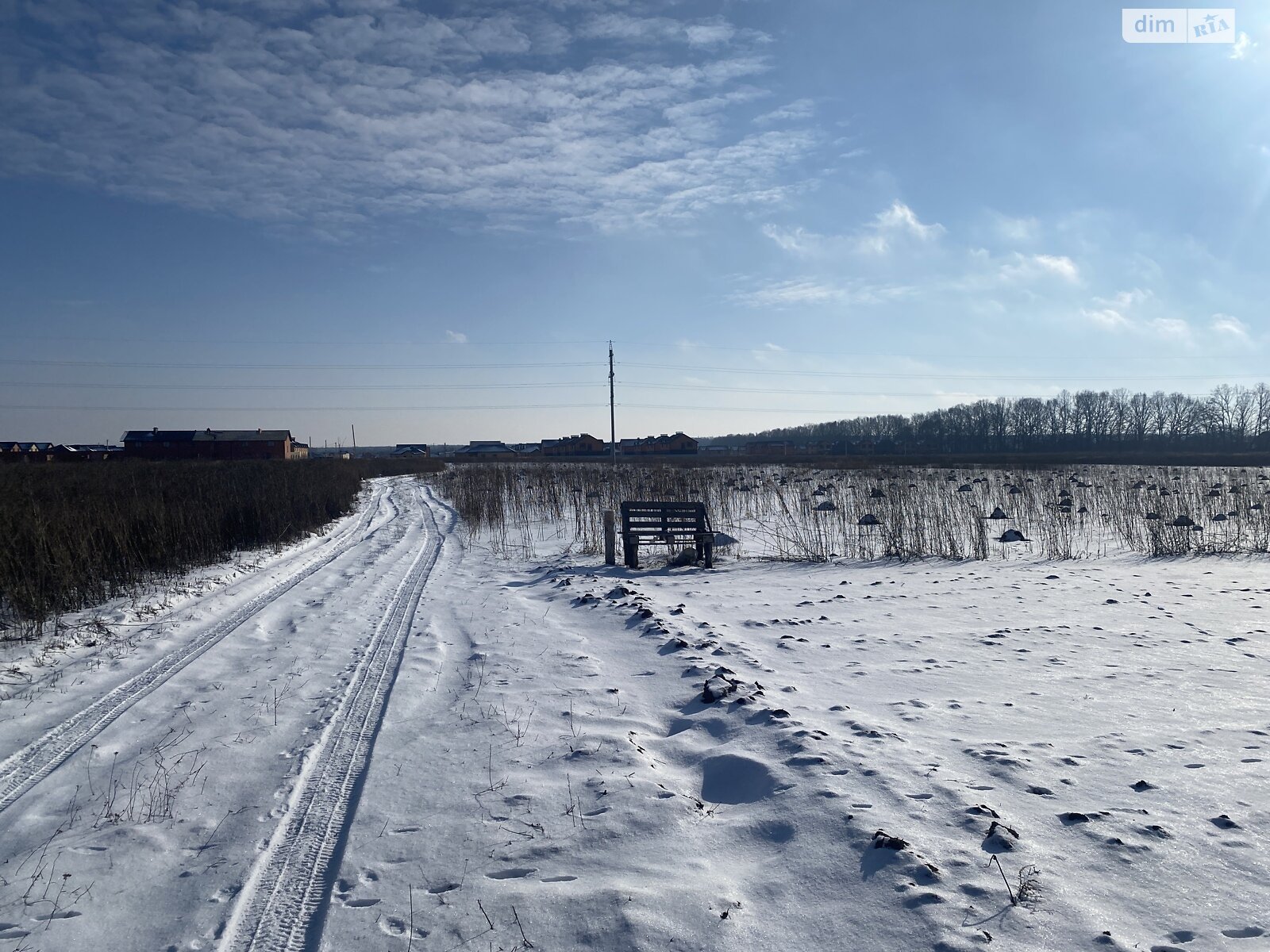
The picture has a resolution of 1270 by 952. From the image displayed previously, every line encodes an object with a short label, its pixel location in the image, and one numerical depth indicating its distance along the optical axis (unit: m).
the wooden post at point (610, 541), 13.82
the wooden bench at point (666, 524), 13.56
